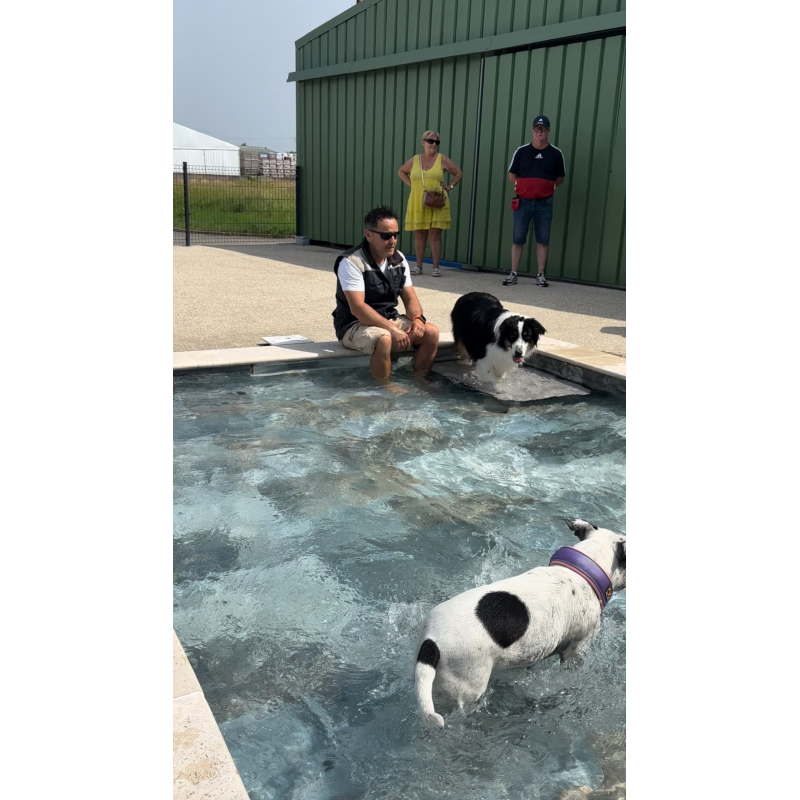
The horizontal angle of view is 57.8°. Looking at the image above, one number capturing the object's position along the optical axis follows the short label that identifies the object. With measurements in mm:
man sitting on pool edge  4543
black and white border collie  4215
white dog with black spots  1616
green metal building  8414
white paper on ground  5086
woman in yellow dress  8750
